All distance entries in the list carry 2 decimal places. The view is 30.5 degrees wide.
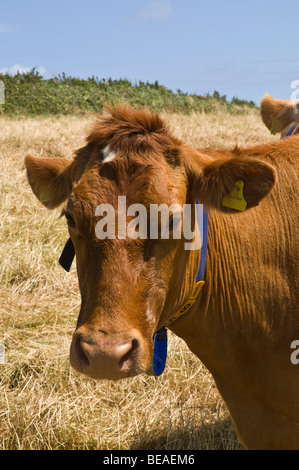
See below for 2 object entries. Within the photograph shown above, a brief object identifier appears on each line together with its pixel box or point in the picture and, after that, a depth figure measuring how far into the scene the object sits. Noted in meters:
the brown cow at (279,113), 5.77
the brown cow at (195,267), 2.39
